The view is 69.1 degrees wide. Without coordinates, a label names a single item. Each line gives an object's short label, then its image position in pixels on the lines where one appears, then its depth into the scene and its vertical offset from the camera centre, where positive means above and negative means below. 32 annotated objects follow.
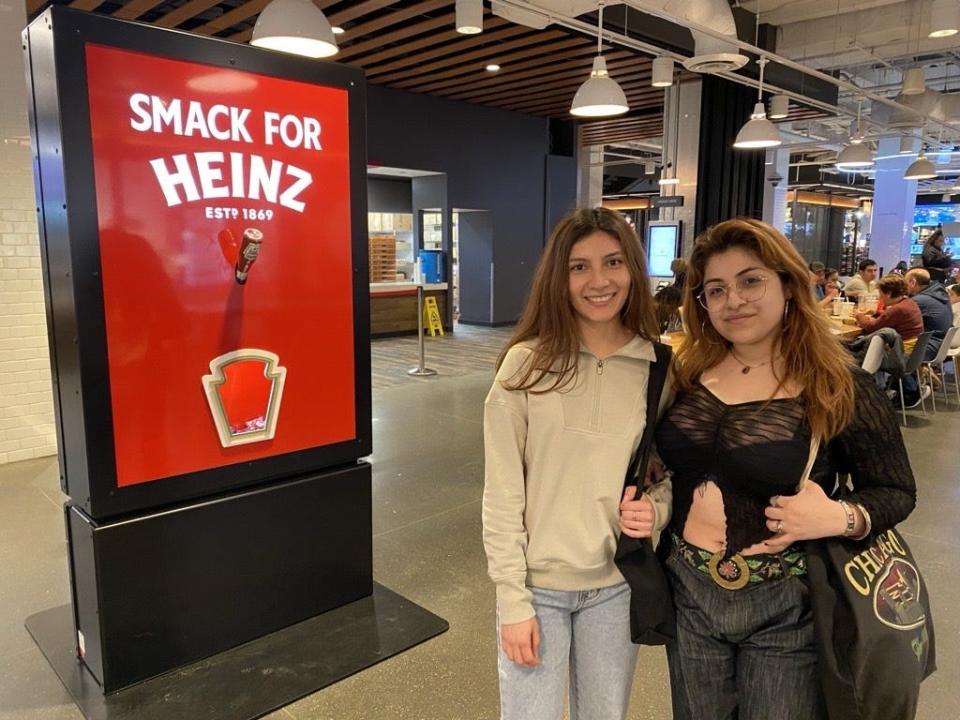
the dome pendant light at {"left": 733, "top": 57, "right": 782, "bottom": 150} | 6.96 +1.19
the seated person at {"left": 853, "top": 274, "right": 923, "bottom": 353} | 6.16 -0.53
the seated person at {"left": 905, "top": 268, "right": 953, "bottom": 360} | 6.69 -0.57
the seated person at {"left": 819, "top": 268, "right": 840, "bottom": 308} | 7.66 -0.42
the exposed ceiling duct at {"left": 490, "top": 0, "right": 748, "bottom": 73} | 4.88 +1.66
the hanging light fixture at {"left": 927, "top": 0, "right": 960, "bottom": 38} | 5.98 +1.99
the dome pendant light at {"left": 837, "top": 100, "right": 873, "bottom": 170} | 8.43 +1.15
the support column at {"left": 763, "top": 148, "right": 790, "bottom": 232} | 14.98 +1.55
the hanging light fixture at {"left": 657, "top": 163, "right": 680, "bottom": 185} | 9.60 +1.07
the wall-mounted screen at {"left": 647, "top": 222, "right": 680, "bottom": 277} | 9.12 +0.09
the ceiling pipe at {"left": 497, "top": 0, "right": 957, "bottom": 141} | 5.26 +2.01
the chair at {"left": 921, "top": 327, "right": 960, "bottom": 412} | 6.59 -0.94
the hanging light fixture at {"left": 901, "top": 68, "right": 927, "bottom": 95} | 8.20 +1.99
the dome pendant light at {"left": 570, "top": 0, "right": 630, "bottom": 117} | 5.23 +1.17
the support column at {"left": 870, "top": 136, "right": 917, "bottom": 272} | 16.25 +0.91
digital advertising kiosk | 2.12 -0.31
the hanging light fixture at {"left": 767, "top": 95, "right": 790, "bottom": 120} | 8.63 +1.79
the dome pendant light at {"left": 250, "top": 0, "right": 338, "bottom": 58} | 4.12 +1.33
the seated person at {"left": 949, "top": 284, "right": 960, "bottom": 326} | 7.84 -0.53
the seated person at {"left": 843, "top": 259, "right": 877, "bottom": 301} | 9.12 -0.40
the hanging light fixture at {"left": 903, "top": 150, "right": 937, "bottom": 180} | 10.27 +1.20
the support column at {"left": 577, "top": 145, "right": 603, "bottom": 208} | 14.17 +1.60
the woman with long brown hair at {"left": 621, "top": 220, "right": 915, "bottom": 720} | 1.25 -0.41
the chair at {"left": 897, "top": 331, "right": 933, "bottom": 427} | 5.86 -0.88
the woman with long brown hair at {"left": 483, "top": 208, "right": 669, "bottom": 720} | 1.37 -0.42
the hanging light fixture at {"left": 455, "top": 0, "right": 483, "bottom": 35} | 5.08 +1.72
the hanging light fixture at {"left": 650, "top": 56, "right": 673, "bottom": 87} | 6.47 +1.67
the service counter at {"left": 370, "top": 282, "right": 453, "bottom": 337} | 11.39 -0.89
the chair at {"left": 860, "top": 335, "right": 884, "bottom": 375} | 5.48 -0.79
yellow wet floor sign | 11.73 -1.07
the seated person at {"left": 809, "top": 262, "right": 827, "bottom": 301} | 8.67 -0.29
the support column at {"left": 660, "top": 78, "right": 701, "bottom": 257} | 9.35 +1.46
